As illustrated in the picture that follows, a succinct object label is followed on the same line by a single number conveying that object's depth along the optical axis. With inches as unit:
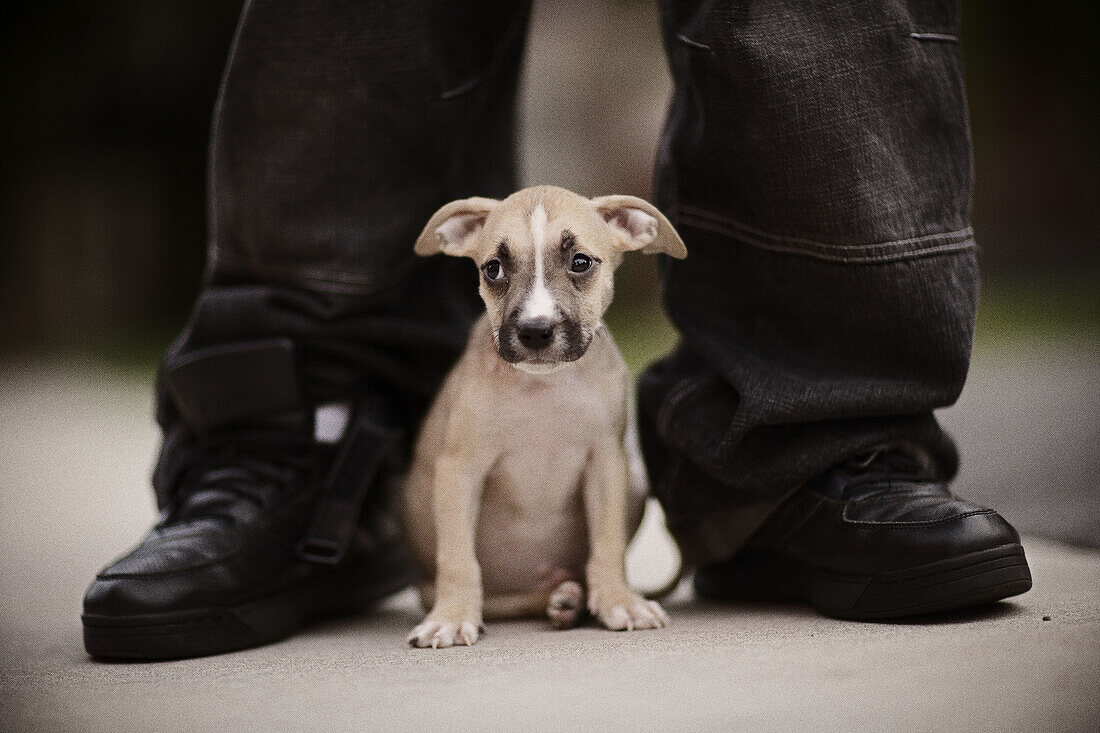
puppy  68.8
